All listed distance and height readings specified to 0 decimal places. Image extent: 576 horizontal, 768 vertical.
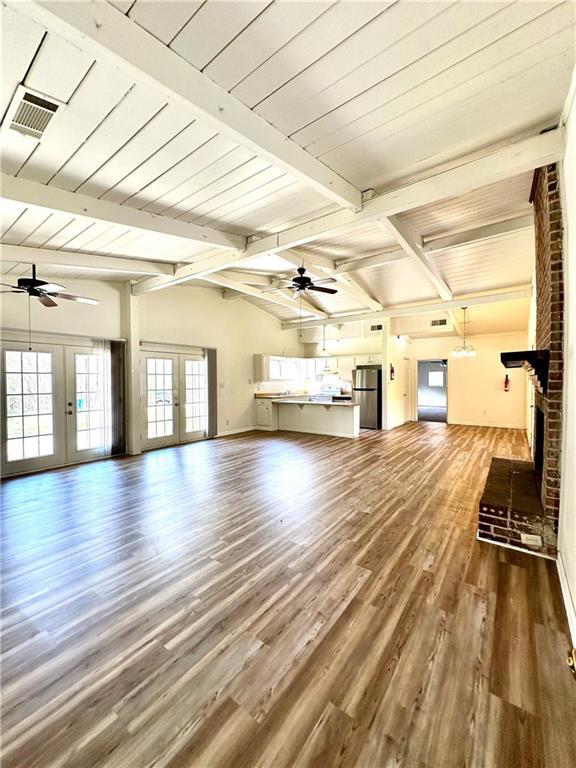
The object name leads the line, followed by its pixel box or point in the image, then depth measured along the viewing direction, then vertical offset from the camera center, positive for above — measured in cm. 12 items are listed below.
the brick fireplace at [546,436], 241 -49
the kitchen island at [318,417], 764 -106
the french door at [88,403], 543 -45
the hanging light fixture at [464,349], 830 +72
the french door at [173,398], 653 -47
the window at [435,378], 1477 -15
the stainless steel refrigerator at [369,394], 895 -52
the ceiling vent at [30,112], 179 +158
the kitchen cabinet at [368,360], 930 +48
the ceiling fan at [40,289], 378 +107
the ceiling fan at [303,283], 477 +143
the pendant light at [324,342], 889 +108
